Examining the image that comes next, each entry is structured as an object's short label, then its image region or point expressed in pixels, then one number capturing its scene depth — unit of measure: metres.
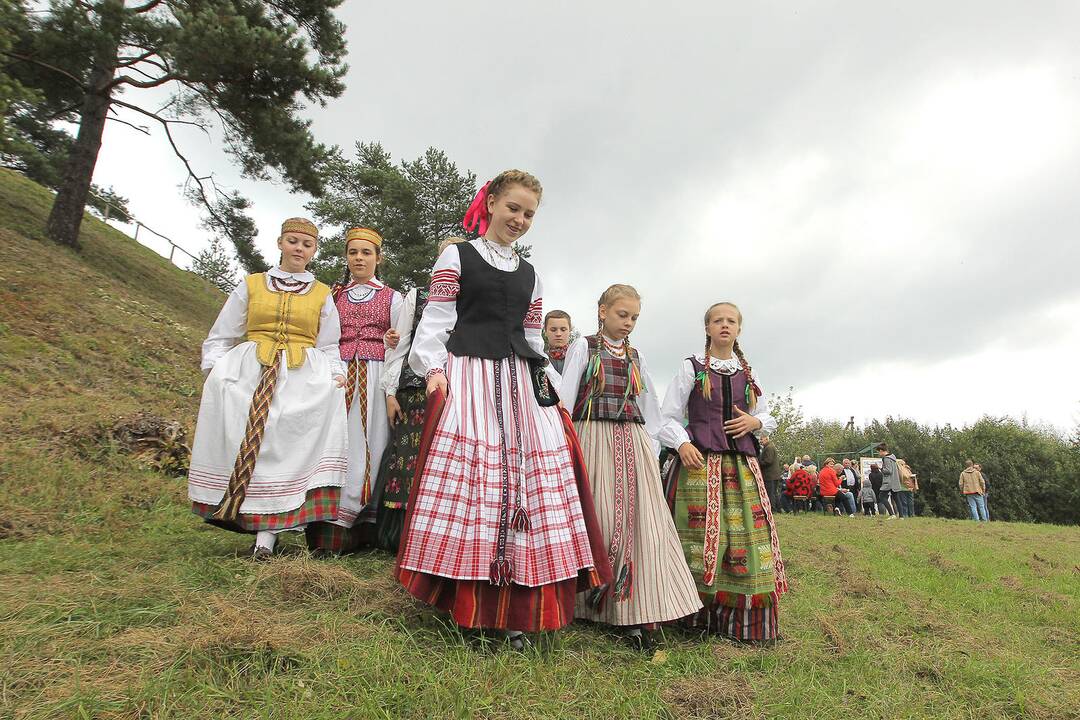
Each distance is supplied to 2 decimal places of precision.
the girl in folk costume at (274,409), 3.61
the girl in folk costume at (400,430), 4.13
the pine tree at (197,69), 10.96
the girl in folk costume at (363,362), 4.27
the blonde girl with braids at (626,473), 3.21
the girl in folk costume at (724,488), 3.50
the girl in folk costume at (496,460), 2.70
